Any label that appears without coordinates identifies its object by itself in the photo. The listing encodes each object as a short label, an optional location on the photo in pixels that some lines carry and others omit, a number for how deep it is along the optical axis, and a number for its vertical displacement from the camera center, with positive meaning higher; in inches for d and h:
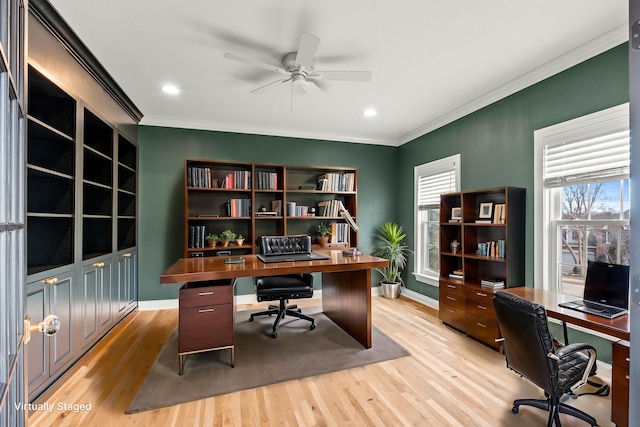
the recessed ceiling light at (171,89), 119.3 +51.7
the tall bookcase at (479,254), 110.4 -16.1
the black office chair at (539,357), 62.9 -31.8
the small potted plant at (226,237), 156.2 -12.1
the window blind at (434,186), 152.5 +15.8
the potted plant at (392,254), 179.8 -24.7
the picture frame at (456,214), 135.5 +0.5
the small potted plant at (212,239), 154.9 -13.1
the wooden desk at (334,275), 86.5 -18.1
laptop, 76.1 -20.8
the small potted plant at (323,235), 172.6 -12.1
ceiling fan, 80.7 +45.8
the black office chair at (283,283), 116.5 -28.6
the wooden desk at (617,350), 64.4 -30.3
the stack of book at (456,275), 132.8 -27.3
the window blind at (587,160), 86.5 +17.8
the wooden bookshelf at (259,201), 154.1 +7.7
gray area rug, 82.8 -49.5
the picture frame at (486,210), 120.0 +2.1
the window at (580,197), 87.6 +6.2
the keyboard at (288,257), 103.8 -15.7
